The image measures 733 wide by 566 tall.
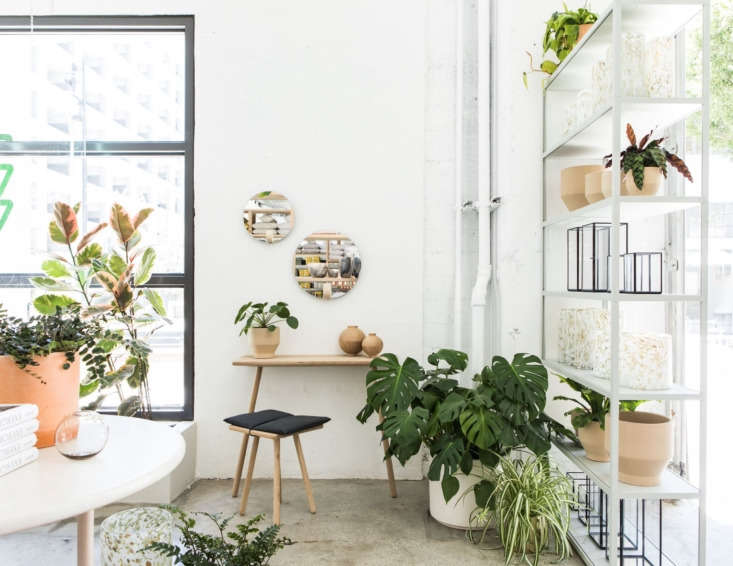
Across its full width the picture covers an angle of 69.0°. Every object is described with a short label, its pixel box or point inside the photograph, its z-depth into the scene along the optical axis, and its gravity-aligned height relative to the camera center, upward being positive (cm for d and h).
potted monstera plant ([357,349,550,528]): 222 -58
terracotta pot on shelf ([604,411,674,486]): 190 -59
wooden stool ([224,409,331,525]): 250 -70
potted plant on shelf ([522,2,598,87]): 244 +118
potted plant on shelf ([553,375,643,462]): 219 -58
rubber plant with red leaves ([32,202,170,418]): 292 +0
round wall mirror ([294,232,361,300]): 319 +11
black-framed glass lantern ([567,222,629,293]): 252 +14
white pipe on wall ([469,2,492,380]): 290 +51
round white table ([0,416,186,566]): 92 -39
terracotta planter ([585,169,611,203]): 209 +41
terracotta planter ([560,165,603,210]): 233 +44
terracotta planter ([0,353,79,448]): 120 -25
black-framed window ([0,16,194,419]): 330 +87
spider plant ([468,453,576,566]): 218 -93
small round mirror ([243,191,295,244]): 320 +39
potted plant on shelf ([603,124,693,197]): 193 +43
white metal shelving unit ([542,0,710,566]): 187 +30
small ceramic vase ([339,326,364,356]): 303 -32
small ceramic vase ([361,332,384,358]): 299 -35
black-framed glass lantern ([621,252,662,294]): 208 +4
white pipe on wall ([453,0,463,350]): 309 +57
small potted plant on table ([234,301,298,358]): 294 -25
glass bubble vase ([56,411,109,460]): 115 -34
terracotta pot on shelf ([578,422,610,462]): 220 -66
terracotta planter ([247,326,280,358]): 298 -32
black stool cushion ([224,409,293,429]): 258 -67
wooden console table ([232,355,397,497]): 286 -44
